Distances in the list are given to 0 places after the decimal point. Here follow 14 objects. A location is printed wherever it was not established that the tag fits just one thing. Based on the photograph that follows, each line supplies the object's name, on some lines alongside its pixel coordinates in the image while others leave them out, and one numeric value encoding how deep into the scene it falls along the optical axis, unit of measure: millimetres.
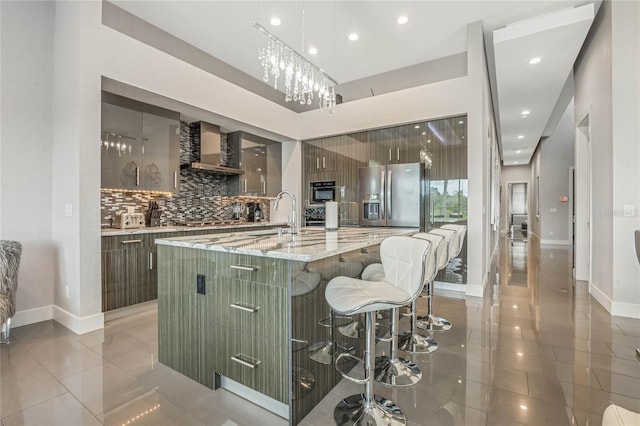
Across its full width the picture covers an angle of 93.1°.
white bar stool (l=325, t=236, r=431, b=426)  1551
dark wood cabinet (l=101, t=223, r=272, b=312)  3133
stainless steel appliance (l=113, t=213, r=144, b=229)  3656
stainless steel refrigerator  4434
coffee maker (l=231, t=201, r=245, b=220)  5617
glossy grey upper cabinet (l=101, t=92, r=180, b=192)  3426
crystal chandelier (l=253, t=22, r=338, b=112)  2811
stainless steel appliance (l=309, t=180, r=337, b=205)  5434
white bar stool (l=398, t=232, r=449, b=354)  2059
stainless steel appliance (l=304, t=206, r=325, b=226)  5621
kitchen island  1582
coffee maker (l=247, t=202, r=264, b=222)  5812
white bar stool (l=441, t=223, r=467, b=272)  2910
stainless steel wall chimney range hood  4629
